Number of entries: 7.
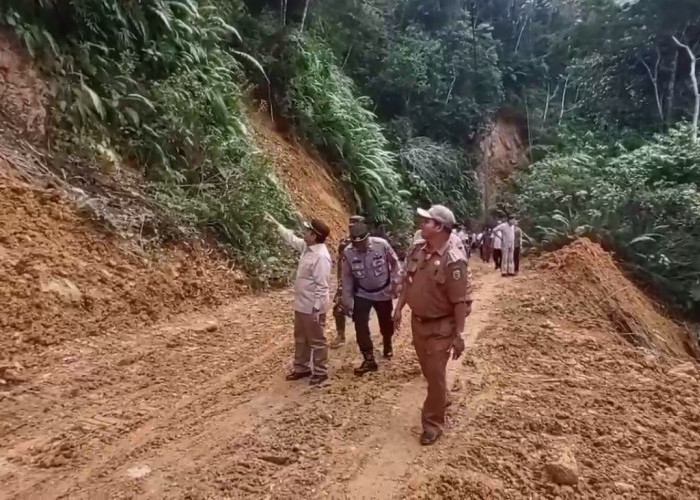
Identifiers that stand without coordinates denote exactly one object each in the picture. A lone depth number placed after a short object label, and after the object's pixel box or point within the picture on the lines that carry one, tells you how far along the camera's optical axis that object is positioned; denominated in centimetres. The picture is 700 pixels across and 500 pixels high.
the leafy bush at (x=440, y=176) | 1975
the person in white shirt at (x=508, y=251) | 1291
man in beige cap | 426
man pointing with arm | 543
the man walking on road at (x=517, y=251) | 1295
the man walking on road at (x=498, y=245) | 1358
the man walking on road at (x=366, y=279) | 580
